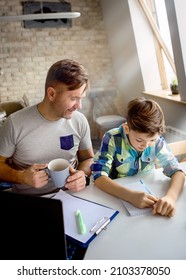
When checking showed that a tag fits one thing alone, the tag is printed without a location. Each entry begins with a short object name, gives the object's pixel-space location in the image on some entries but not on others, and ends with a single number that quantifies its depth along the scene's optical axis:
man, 1.37
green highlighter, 0.92
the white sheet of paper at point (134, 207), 1.04
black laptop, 0.59
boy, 1.10
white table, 0.83
